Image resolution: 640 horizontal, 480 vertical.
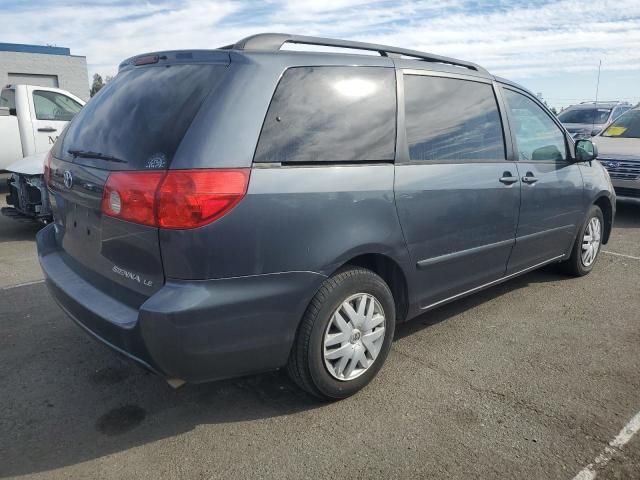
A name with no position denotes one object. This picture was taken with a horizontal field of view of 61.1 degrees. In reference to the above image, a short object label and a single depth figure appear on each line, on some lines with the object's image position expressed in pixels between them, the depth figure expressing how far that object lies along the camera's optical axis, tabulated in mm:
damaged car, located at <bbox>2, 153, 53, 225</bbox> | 6160
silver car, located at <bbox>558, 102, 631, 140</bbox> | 14015
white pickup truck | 9477
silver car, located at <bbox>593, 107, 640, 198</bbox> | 7828
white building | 26244
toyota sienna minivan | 2332
